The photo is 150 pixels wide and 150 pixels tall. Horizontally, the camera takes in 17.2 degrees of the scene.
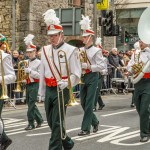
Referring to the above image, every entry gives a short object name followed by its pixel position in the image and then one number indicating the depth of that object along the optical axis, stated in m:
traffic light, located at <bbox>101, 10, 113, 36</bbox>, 20.77
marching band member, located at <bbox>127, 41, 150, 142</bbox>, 8.94
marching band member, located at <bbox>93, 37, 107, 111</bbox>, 14.13
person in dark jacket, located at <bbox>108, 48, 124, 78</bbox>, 19.62
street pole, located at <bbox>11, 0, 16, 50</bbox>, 22.12
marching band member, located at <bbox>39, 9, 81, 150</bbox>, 7.00
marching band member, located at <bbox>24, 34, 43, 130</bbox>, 10.62
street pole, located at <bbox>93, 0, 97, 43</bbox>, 19.96
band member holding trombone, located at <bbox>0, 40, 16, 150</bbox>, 7.60
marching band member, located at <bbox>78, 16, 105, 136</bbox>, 9.67
